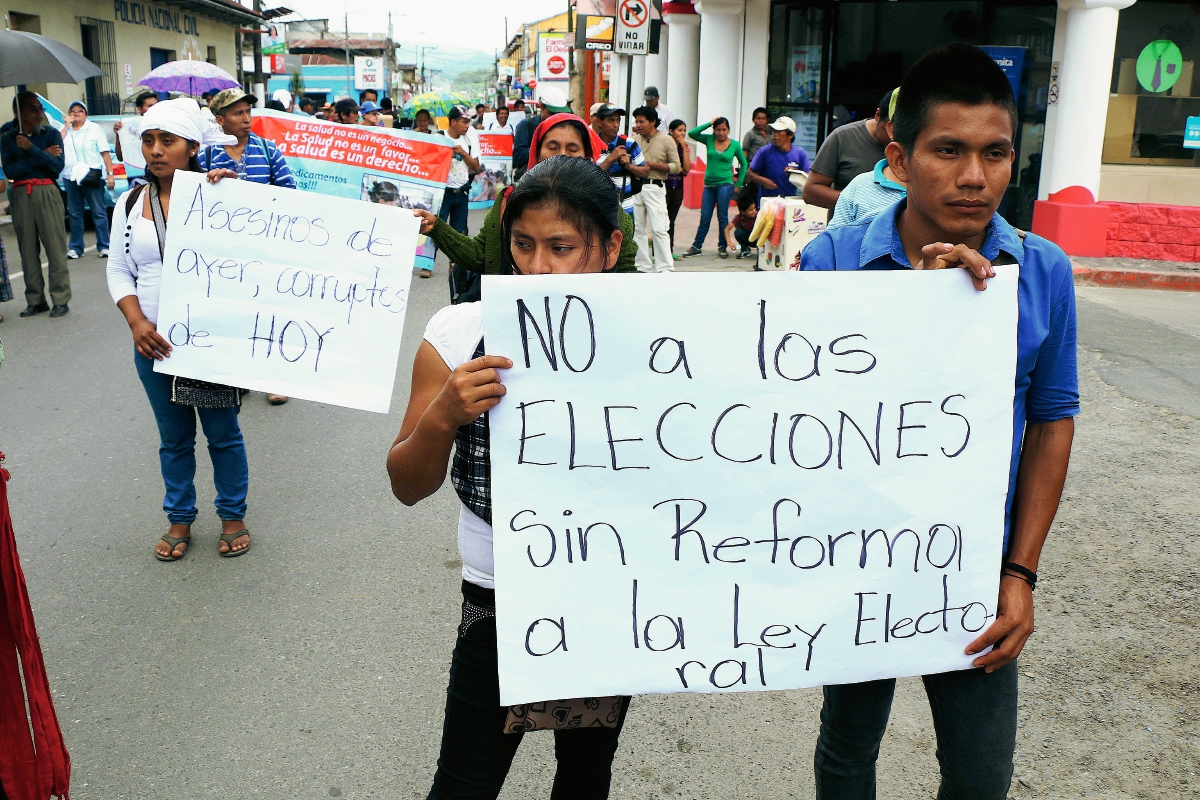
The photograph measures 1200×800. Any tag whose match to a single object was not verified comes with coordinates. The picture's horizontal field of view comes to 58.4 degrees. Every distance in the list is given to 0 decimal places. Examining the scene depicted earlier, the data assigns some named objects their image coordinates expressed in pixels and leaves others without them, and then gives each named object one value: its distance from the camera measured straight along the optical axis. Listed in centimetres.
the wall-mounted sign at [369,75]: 5744
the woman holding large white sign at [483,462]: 198
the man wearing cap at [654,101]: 1477
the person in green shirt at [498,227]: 302
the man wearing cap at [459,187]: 1178
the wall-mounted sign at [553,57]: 4084
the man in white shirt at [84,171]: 1331
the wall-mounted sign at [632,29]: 1324
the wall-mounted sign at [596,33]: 1895
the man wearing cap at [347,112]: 1378
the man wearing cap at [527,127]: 819
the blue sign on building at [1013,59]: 1477
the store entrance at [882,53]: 1508
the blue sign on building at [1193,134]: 1400
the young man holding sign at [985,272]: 195
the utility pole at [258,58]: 4581
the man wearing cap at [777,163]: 1267
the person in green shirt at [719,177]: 1388
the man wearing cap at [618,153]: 913
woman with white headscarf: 426
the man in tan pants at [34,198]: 984
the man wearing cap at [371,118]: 1761
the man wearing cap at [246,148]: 576
